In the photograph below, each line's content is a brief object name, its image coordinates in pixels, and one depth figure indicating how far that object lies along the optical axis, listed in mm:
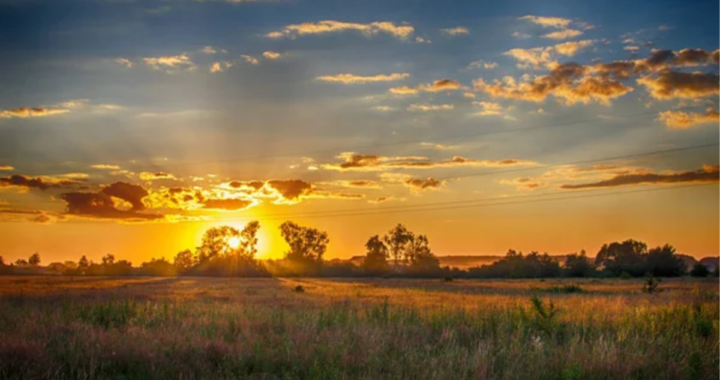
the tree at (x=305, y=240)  148625
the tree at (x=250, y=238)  141625
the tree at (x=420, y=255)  149375
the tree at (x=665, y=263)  106938
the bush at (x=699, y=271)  101375
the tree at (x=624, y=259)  109562
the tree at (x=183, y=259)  155375
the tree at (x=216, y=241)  145250
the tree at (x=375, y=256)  145000
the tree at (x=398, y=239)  155875
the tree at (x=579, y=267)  112062
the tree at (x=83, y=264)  94119
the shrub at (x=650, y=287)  43612
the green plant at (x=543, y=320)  16609
